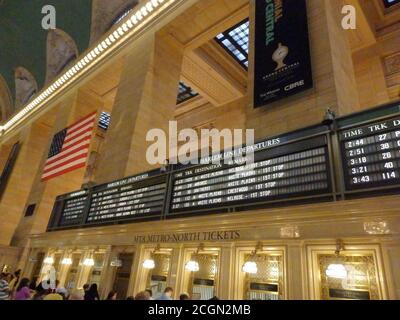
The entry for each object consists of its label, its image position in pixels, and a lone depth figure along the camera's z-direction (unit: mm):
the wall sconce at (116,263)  6367
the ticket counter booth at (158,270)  5601
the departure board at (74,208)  8406
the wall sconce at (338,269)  3355
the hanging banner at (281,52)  5953
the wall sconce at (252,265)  4144
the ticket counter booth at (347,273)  3338
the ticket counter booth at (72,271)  7764
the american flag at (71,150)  10117
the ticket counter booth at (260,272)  4117
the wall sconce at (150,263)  5625
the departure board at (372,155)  3475
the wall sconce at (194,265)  4895
